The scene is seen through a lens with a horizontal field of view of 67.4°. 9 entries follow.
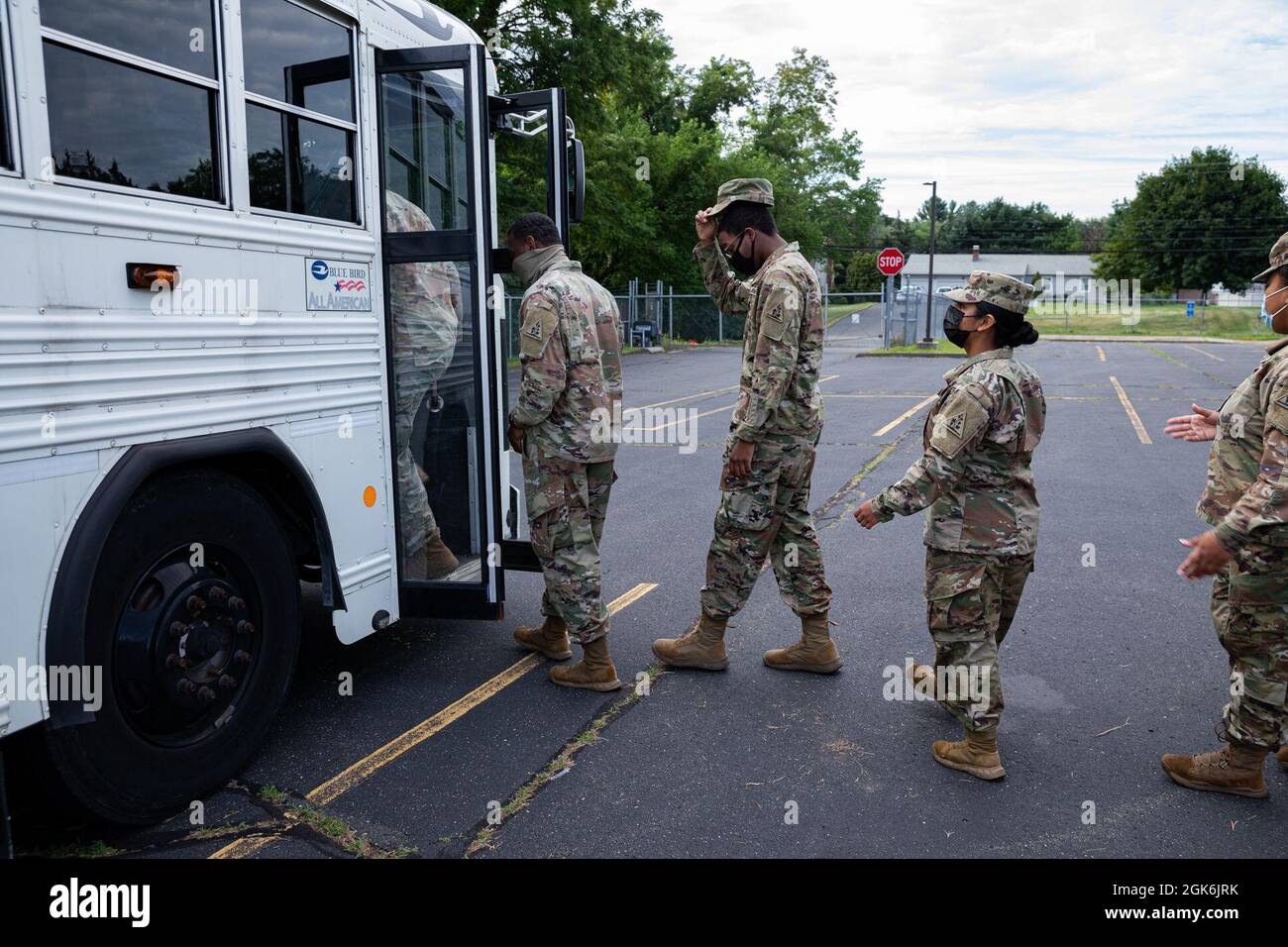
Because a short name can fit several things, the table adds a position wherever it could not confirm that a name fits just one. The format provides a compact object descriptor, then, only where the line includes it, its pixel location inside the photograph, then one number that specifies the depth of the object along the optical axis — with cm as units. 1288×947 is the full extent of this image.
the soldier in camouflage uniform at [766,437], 418
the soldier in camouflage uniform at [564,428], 418
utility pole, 3144
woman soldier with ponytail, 354
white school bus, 265
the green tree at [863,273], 8069
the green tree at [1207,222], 6475
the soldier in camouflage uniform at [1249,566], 308
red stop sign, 3083
